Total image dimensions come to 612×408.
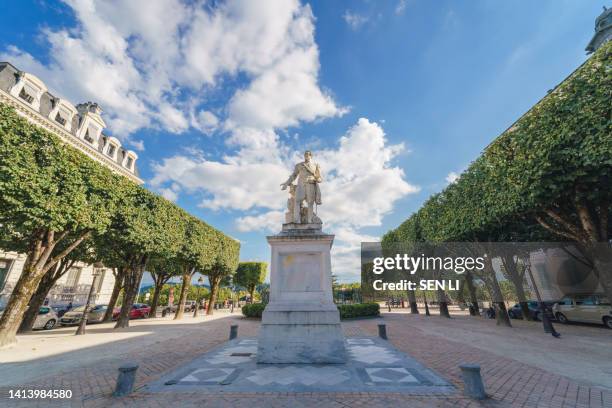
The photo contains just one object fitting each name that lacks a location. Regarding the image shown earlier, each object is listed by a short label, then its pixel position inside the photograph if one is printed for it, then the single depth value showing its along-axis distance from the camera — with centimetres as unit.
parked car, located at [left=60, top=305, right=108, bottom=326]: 2061
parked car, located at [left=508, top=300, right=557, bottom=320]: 2106
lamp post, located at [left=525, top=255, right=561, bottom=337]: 1351
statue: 910
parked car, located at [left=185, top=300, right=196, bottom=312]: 3797
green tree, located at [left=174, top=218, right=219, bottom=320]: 2141
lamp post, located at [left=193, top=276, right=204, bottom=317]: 2652
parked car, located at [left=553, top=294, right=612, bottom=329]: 1652
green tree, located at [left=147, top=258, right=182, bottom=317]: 2563
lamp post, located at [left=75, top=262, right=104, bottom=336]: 1490
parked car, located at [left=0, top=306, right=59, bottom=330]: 1830
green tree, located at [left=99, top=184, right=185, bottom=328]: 1473
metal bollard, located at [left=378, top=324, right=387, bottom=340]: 1215
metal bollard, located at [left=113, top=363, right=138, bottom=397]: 550
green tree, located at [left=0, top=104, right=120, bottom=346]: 969
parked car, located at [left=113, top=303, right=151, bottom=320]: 2609
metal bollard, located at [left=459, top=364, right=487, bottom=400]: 525
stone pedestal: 737
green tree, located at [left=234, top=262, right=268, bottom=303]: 3891
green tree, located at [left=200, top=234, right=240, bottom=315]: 2694
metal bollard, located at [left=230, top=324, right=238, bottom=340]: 1242
